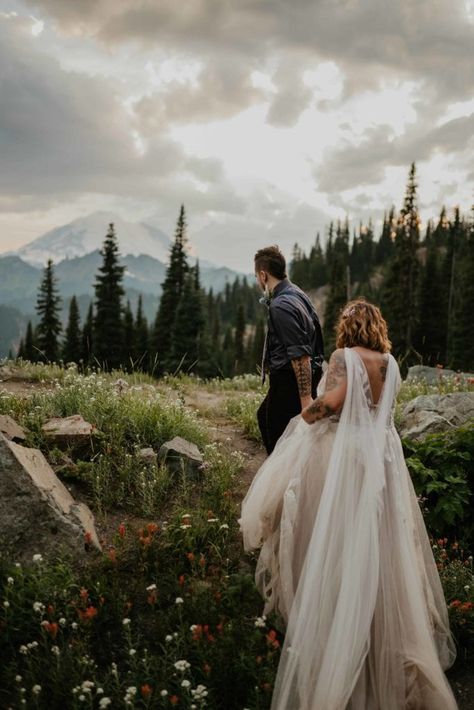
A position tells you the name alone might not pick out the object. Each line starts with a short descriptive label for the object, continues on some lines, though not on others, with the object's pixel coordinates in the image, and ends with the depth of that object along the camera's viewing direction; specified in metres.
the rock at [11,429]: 5.80
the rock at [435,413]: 7.39
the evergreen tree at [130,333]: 58.79
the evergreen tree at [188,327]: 43.38
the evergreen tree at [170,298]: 49.28
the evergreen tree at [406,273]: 42.41
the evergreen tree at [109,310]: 45.19
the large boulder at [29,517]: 4.71
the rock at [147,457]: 6.54
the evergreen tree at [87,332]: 48.28
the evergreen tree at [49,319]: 50.31
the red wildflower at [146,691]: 3.36
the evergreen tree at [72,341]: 58.61
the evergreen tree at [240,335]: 92.19
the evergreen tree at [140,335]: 61.69
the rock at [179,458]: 6.52
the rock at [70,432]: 6.56
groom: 5.70
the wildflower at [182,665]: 3.57
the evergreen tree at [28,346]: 67.79
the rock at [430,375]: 12.18
